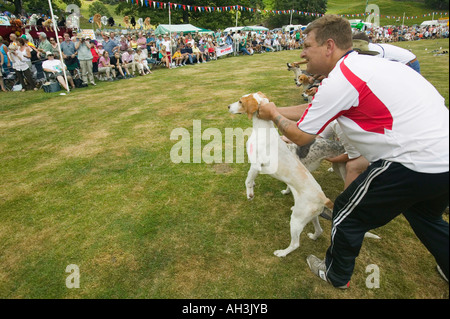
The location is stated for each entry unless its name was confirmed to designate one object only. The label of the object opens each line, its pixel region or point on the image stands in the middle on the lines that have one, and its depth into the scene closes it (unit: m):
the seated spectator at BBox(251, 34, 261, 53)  26.48
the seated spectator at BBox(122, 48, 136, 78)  14.38
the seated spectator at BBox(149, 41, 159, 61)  17.76
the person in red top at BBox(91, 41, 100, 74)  13.20
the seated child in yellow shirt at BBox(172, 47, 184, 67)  18.00
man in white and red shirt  1.68
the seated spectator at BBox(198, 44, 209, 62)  20.42
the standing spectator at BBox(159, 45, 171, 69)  17.34
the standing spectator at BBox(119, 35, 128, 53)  15.38
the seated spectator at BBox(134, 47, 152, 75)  14.81
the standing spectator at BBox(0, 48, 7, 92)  10.99
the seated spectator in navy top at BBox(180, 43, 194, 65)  18.61
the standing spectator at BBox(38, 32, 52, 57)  12.30
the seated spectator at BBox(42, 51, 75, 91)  11.08
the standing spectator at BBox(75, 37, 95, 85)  11.54
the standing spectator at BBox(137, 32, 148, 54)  18.06
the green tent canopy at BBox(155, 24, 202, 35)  23.91
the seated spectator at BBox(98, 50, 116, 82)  13.26
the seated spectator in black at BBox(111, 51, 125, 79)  13.68
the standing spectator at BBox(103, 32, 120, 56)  14.62
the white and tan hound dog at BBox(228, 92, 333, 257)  2.62
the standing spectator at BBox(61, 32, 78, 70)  11.70
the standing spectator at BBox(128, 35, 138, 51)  16.94
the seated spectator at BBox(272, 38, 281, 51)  27.63
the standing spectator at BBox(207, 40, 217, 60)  21.19
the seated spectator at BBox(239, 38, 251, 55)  24.54
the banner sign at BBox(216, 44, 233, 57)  22.54
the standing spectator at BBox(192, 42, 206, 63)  19.47
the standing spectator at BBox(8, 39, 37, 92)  11.00
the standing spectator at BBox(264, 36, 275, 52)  27.33
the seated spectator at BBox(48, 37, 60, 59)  12.11
